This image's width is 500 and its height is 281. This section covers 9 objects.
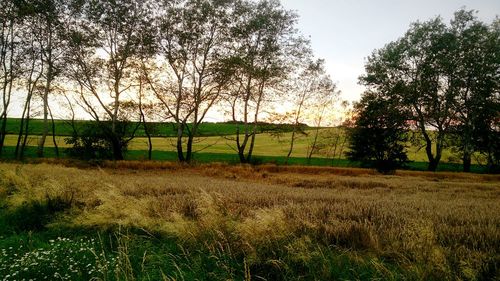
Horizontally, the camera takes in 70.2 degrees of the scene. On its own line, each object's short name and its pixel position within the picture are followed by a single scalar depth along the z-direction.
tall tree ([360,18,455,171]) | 41.09
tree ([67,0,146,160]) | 34.28
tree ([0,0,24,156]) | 35.06
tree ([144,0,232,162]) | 34.97
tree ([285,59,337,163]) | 44.84
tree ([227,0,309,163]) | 36.78
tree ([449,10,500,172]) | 39.59
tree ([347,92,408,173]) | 41.81
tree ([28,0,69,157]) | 33.98
